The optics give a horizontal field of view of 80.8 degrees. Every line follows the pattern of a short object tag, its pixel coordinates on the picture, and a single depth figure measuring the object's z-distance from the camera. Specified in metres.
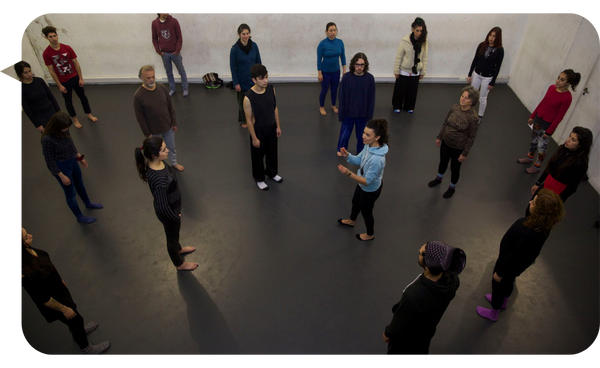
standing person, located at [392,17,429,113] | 6.24
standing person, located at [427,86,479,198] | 4.16
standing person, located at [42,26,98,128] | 5.76
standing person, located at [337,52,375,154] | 4.82
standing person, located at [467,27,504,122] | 5.83
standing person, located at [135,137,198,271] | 3.11
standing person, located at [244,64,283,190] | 4.30
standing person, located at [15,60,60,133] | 4.73
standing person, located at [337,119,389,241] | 3.46
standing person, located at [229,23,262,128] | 5.67
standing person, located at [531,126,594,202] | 3.58
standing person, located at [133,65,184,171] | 4.35
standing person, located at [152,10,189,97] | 6.91
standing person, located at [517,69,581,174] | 4.63
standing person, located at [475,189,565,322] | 2.69
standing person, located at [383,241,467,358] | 2.22
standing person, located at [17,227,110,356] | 2.46
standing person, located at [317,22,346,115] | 6.31
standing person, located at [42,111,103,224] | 3.81
